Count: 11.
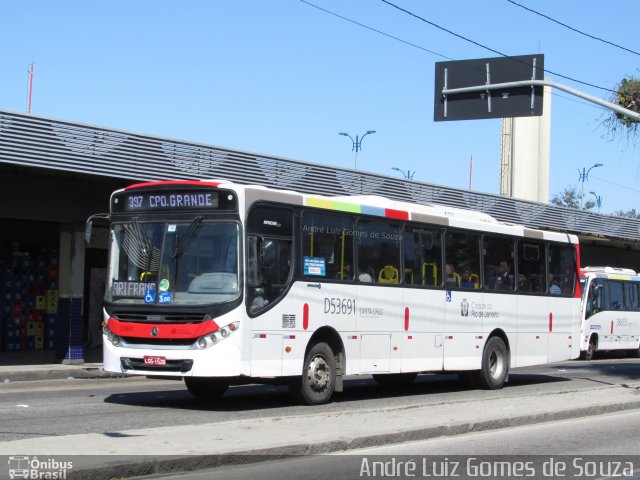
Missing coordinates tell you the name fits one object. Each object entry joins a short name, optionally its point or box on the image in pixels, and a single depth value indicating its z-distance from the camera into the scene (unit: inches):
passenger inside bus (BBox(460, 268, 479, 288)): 730.2
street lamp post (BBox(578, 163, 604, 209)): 3100.4
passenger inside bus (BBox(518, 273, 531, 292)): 797.9
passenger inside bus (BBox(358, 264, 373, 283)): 629.3
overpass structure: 861.8
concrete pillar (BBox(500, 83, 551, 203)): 2541.8
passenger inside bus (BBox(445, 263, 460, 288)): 713.0
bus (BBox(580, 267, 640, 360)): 1444.4
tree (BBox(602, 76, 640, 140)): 918.4
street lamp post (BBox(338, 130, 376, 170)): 2413.9
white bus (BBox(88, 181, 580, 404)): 535.2
